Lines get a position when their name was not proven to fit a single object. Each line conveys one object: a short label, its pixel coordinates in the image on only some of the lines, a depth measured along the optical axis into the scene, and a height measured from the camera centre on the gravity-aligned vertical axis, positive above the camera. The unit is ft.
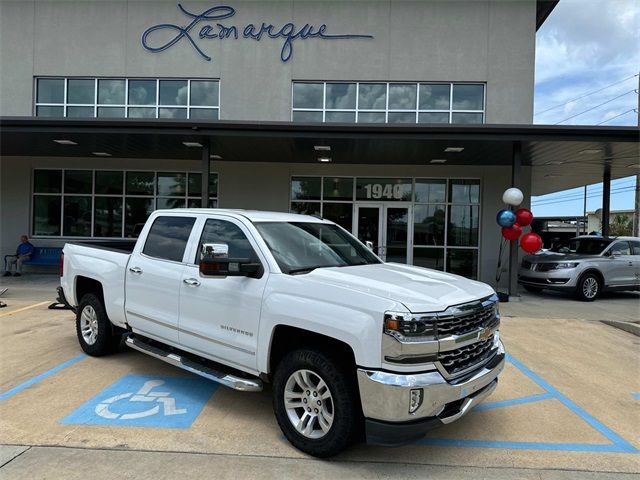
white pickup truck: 10.24 -2.49
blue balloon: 36.50 +1.20
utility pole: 81.56 +4.82
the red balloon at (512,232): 36.70 +0.15
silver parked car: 38.93 -2.85
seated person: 47.06 -3.79
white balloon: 36.32 +3.04
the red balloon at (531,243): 37.65 -0.72
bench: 47.91 -3.78
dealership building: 46.93 +13.79
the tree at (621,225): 174.98 +4.69
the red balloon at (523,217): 38.11 +1.45
